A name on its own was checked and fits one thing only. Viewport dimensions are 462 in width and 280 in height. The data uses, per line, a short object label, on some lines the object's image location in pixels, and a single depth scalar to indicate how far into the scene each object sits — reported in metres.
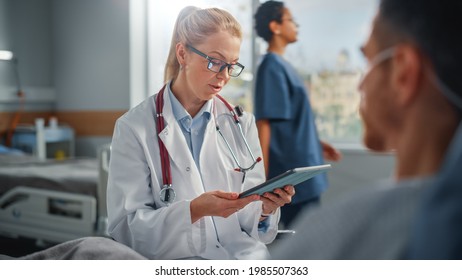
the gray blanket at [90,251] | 1.01
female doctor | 1.12
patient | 0.53
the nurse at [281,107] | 1.37
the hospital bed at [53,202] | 2.24
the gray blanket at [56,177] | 2.23
